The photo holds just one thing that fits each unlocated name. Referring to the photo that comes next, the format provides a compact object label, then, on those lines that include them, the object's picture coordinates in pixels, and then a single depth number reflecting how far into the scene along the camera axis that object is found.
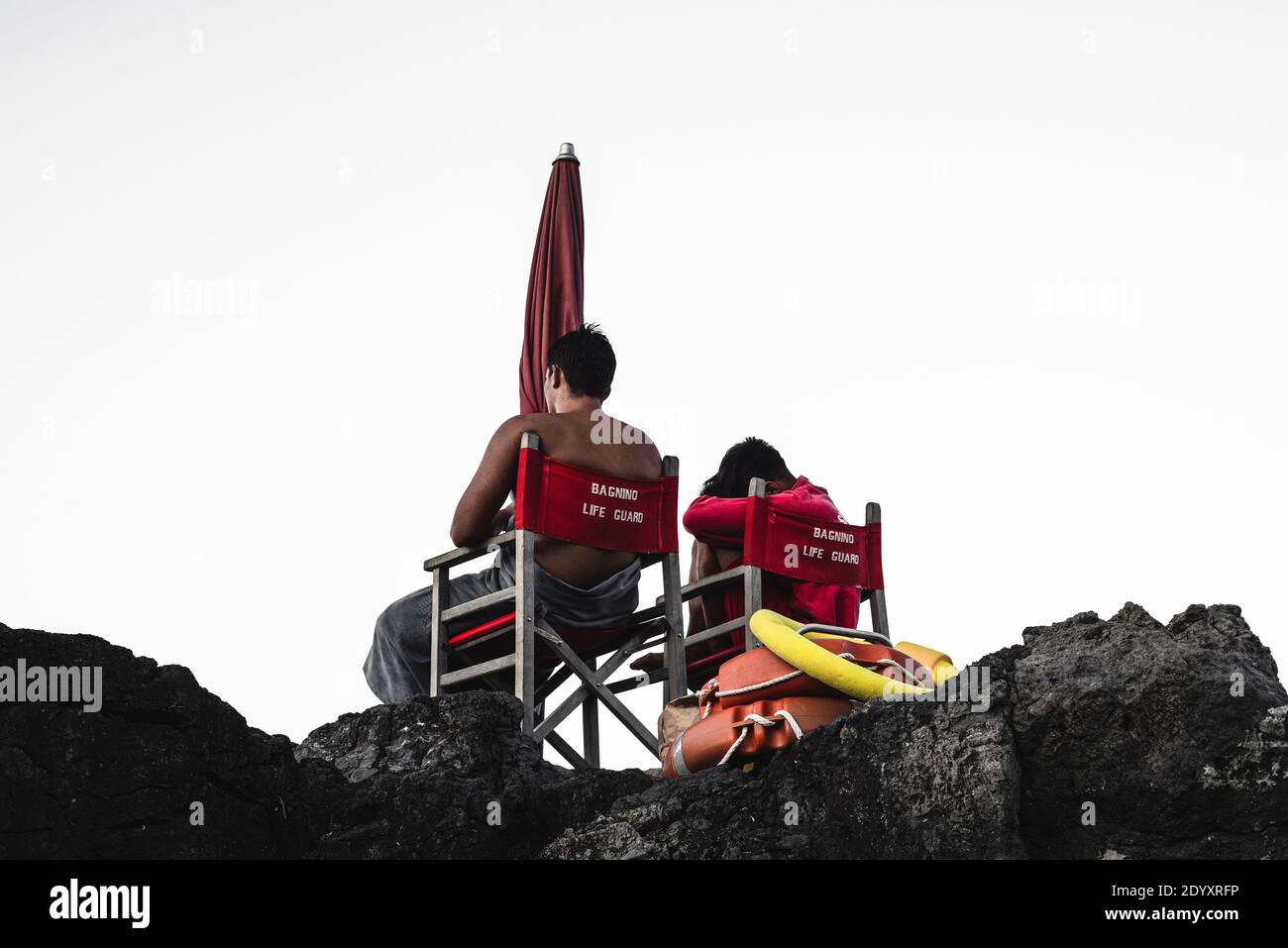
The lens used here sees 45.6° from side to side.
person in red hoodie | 5.50
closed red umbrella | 5.94
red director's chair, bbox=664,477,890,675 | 5.30
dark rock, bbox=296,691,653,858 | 3.52
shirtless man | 4.89
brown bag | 4.10
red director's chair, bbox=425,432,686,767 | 4.74
